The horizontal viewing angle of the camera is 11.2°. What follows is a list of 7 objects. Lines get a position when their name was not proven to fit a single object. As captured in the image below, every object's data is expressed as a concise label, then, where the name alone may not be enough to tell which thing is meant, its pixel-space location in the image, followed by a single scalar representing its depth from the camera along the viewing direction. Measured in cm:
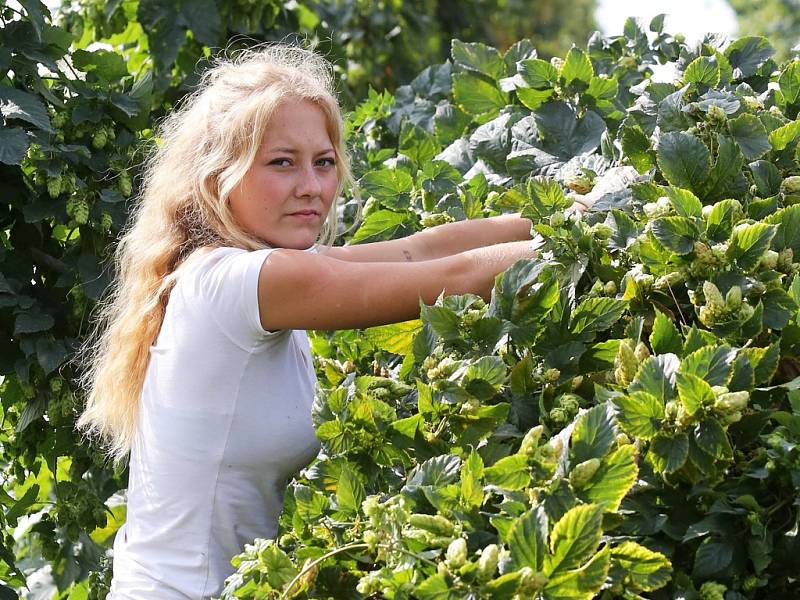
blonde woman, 450
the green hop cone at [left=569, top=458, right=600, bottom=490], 414
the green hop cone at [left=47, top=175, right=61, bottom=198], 498
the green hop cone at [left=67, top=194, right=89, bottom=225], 499
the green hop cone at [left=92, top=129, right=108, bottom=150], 505
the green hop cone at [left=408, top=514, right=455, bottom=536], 417
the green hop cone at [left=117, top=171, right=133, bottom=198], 505
